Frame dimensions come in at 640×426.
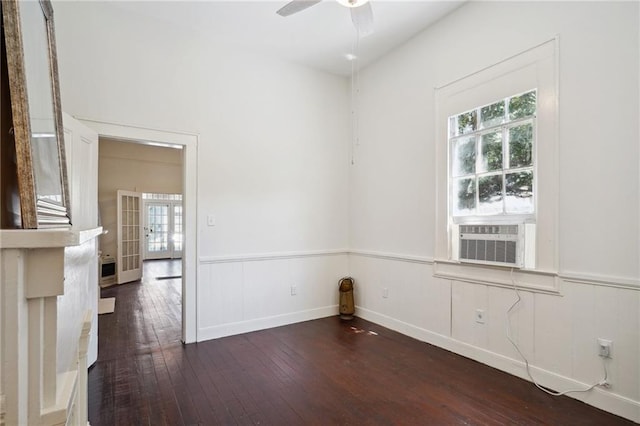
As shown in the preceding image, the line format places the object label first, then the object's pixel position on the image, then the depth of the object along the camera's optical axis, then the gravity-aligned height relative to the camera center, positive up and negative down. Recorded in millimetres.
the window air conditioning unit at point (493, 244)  2533 -265
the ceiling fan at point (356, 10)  2332 +1506
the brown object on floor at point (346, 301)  4098 -1137
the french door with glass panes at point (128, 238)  6555 -565
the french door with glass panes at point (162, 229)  10109 -571
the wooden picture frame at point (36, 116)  723 +267
